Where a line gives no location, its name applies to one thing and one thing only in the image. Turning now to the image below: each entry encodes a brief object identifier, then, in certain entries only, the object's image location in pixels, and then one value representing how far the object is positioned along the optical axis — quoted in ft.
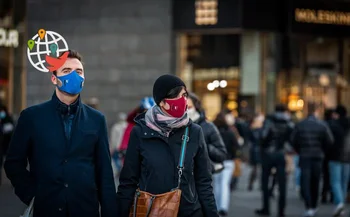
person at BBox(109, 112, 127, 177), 57.72
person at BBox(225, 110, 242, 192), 61.68
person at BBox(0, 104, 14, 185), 67.26
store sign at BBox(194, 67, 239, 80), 82.23
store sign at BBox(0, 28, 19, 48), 68.28
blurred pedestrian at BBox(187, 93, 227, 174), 31.71
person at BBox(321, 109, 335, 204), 53.11
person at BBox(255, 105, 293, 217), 45.85
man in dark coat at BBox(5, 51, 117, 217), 17.16
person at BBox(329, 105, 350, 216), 48.34
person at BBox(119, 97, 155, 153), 36.96
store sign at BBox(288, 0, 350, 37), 70.18
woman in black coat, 19.13
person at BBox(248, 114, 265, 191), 63.52
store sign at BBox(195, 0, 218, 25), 67.20
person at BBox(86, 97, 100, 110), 49.81
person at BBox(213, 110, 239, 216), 43.45
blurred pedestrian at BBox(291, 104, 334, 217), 45.70
